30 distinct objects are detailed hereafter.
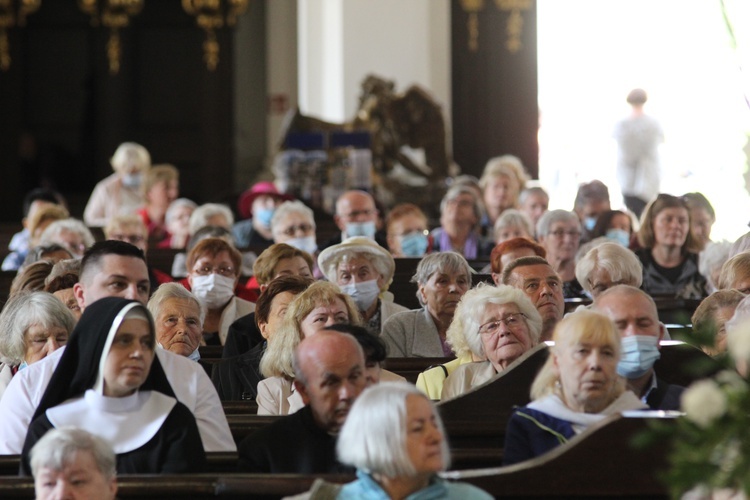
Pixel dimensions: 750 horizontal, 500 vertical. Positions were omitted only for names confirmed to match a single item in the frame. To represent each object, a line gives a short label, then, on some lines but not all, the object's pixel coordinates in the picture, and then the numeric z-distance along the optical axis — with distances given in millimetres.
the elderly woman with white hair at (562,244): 16234
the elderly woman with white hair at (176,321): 11422
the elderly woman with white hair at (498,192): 21795
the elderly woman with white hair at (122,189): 24330
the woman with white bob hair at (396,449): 7217
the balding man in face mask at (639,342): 9691
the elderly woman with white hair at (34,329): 10536
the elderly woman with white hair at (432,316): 12812
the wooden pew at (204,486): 7708
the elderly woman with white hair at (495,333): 10673
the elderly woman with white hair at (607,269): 13195
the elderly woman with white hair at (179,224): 20922
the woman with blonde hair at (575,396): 8682
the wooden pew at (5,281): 16478
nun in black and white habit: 8573
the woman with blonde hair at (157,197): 22381
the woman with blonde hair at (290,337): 10441
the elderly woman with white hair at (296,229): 17597
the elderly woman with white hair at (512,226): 17924
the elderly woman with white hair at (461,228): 18496
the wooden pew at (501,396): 9507
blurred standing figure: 28215
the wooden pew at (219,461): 8648
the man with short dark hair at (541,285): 12247
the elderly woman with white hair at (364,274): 13617
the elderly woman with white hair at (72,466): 7456
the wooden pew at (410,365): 11647
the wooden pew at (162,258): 18570
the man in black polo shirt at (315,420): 8655
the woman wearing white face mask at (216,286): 14066
